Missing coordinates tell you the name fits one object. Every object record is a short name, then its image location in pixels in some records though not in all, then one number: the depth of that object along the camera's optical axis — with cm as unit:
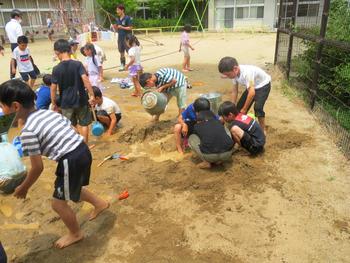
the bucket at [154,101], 526
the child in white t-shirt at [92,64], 706
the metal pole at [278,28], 955
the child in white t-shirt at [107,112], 545
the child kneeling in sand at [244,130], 429
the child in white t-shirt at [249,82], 453
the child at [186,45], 1003
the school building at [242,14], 2630
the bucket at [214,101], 518
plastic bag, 296
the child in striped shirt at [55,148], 245
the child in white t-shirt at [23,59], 768
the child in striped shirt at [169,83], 516
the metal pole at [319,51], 545
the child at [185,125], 454
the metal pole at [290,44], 796
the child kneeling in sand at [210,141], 398
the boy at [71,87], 462
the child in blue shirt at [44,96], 568
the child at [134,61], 768
